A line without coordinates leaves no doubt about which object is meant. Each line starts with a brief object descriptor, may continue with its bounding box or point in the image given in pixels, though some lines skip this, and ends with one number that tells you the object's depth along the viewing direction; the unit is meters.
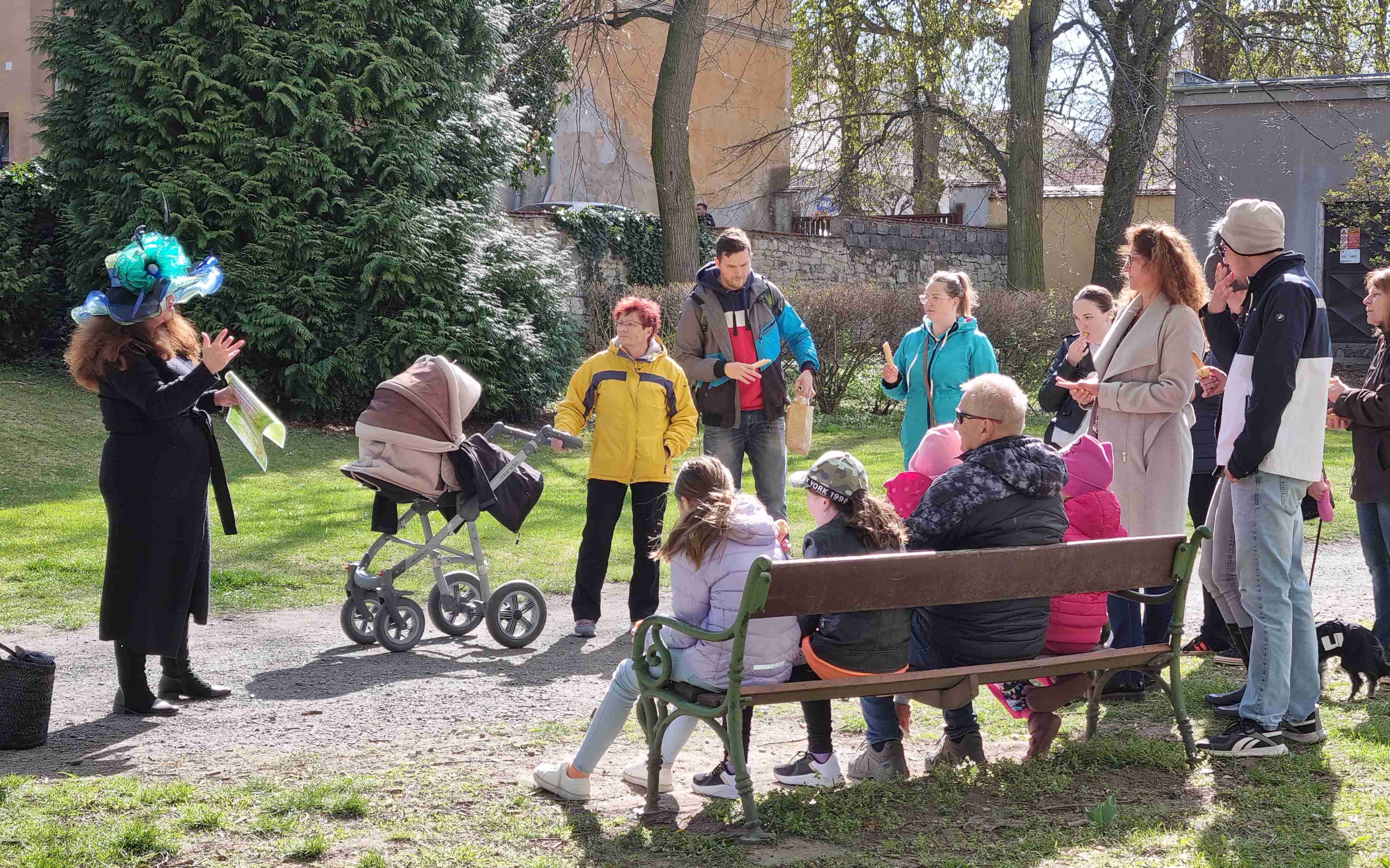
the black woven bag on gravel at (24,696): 5.08
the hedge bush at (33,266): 15.77
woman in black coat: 5.55
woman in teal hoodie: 7.51
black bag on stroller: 6.81
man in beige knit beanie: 4.84
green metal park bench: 4.23
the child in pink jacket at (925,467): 5.14
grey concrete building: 21.95
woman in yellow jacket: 7.25
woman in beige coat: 5.61
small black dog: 5.78
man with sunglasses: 4.69
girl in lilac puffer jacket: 4.44
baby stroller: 6.64
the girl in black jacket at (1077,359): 6.75
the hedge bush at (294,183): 15.16
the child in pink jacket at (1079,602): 4.93
